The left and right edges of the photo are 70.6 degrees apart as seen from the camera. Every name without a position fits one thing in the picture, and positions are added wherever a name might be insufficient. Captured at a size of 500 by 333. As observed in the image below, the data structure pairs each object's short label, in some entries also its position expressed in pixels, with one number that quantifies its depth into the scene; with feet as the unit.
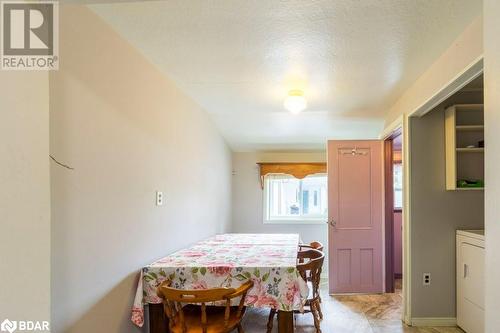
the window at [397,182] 17.66
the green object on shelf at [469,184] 9.95
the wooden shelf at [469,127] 10.08
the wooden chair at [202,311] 6.15
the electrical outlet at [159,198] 8.39
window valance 18.54
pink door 13.82
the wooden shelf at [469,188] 9.93
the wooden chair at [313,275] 8.32
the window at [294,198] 18.92
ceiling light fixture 10.10
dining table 6.97
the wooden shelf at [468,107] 10.07
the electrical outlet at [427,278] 10.29
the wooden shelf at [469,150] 10.01
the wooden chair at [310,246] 11.78
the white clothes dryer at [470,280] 8.87
